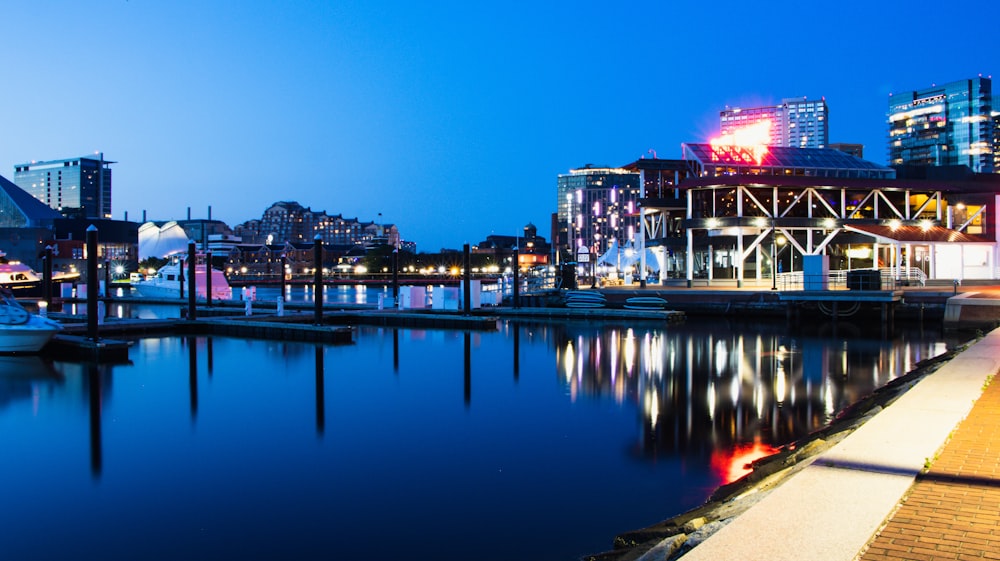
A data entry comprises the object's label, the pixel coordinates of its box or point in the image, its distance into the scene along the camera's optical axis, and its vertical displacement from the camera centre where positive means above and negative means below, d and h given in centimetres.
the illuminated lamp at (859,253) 5869 +148
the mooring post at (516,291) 5154 -100
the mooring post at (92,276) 2973 +13
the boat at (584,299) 4978 -147
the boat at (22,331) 2977 -189
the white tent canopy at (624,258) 6306 +144
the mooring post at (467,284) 4741 -45
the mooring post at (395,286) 5394 -71
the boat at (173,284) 7131 -49
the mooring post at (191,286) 4203 -39
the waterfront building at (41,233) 11262 +932
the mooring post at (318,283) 3778 -26
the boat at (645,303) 4788 -168
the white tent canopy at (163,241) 11819 +567
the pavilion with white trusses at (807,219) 5562 +394
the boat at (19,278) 7106 +20
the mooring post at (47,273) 5420 +48
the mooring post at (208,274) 5540 +33
